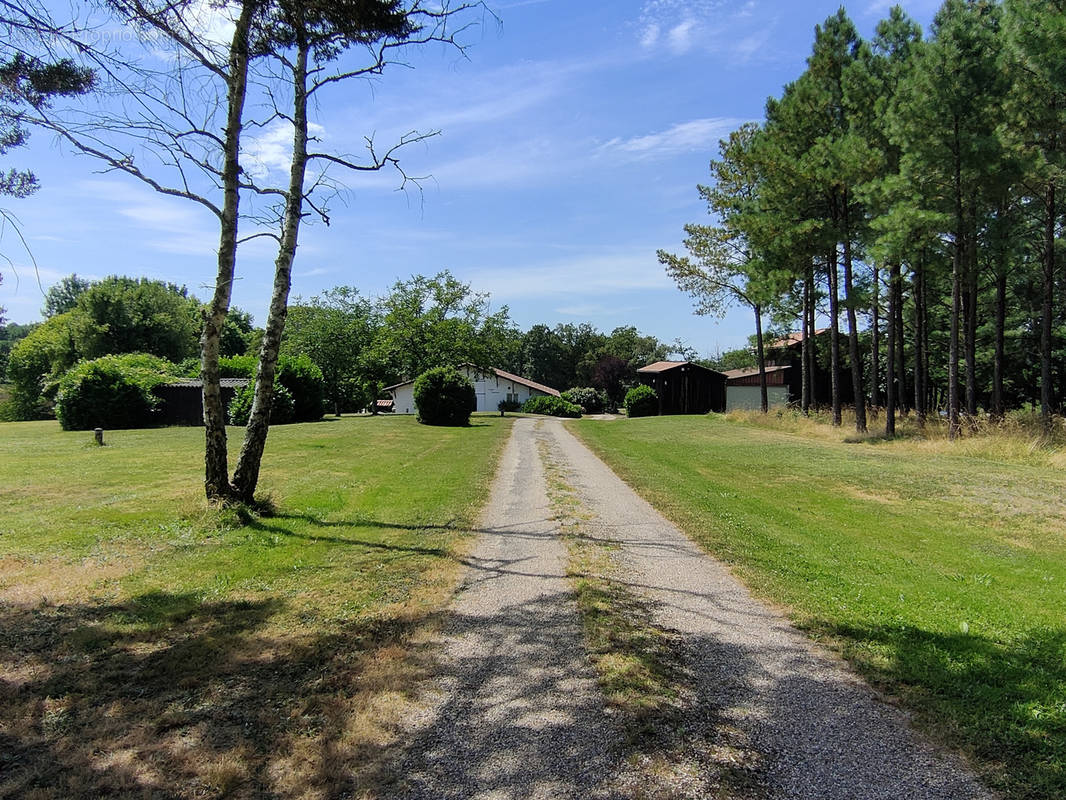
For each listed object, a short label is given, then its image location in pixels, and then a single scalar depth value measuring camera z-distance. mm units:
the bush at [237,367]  32312
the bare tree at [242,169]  6645
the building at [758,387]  44375
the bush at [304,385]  29194
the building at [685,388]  45562
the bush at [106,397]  25859
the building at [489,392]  57562
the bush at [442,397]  30359
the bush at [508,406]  56375
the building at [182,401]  28953
